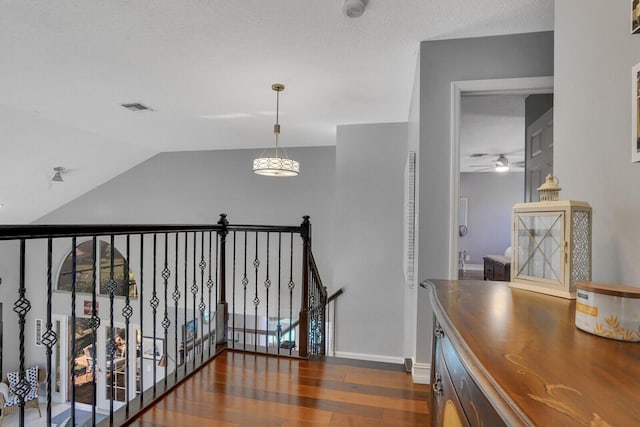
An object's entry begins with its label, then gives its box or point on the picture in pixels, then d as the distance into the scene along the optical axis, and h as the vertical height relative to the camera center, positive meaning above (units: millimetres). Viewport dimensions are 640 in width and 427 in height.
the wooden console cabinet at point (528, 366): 421 -244
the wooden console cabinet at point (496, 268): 3537 -575
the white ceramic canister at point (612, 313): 688 -195
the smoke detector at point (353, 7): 1978 +1264
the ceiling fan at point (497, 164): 5719 +1083
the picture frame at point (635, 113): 927 +303
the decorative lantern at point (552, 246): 1000 -88
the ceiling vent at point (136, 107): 4016 +1296
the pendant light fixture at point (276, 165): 3418 +518
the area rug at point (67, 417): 6640 -4237
